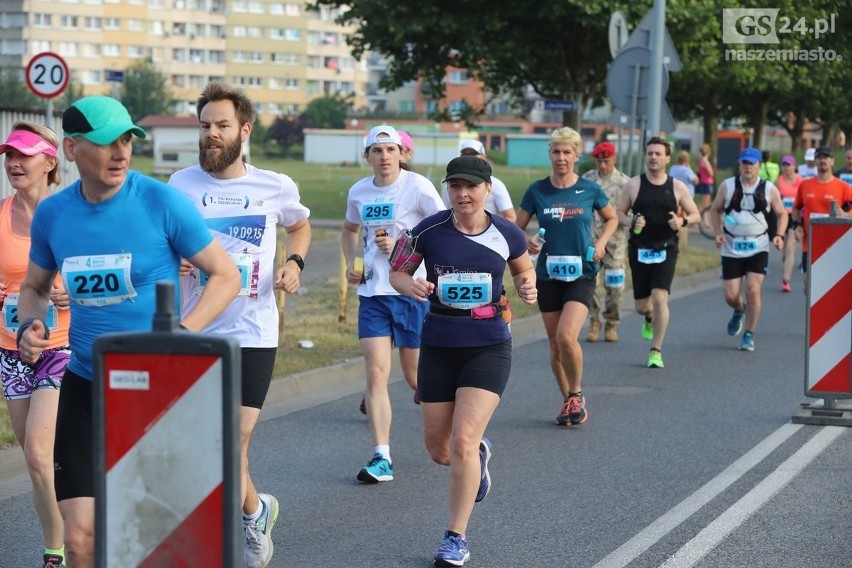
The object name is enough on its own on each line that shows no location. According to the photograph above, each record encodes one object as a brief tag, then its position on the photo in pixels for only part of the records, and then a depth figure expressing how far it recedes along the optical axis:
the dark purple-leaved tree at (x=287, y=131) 123.25
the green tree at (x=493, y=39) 29.83
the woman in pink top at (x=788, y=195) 20.56
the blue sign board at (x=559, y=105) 24.45
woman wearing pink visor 5.86
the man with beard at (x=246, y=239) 6.01
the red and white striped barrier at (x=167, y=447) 3.65
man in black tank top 12.87
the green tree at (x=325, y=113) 136.75
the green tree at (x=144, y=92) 125.88
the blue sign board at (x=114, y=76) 30.62
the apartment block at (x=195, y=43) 140.00
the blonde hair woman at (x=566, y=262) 9.94
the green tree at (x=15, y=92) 103.69
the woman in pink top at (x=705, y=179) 32.75
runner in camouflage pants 14.38
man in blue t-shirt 4.67
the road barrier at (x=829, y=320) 10.09
